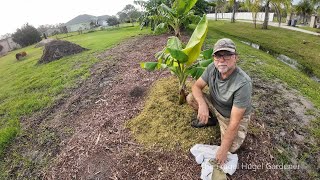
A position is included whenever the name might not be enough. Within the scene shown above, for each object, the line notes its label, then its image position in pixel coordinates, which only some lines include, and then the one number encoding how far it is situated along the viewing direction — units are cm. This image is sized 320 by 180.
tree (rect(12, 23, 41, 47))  1935
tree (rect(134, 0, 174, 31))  942
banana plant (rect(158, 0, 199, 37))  457
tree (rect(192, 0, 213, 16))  969
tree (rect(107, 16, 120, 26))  2875
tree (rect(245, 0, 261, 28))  1625
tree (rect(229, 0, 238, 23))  2312
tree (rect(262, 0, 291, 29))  1549
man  208
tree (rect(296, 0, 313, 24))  1968
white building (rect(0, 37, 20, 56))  1864
